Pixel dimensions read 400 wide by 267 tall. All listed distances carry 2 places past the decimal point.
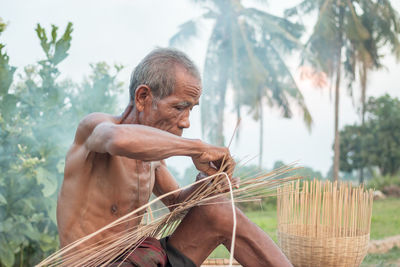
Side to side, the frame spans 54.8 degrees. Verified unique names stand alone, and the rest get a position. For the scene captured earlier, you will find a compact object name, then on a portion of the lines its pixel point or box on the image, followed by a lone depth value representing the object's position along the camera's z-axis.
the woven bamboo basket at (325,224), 1.91
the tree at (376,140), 10.92
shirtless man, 1.11
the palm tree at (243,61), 11.12
